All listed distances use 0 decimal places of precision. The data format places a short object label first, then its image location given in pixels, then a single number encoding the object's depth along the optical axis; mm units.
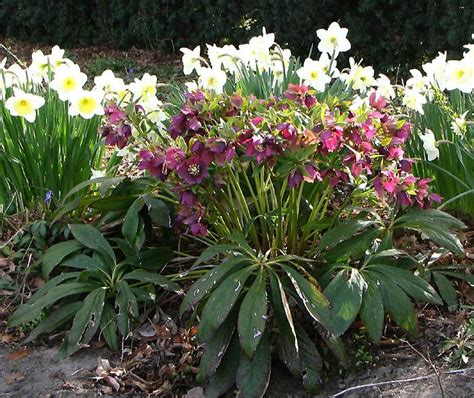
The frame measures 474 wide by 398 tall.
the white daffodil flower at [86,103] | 2750
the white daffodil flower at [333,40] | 3041
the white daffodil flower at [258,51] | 3053
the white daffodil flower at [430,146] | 2600
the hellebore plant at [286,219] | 2275
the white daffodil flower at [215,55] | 3105
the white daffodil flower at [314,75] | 2809
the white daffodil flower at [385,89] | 3059
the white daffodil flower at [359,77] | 3064
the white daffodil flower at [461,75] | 2609
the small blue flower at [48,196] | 2973
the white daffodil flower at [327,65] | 3008
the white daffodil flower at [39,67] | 3223
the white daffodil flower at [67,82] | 2777
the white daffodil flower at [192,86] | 3006
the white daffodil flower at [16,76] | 3217
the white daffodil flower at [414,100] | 2859
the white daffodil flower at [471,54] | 2681
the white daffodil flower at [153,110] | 2721
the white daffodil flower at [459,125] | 2578
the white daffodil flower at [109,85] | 2945
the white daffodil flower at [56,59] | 3232
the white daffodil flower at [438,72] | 2814
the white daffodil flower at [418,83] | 3030
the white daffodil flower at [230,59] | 3146
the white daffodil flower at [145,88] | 2760
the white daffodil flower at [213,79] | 2848
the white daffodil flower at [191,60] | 3104
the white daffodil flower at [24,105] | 2783
